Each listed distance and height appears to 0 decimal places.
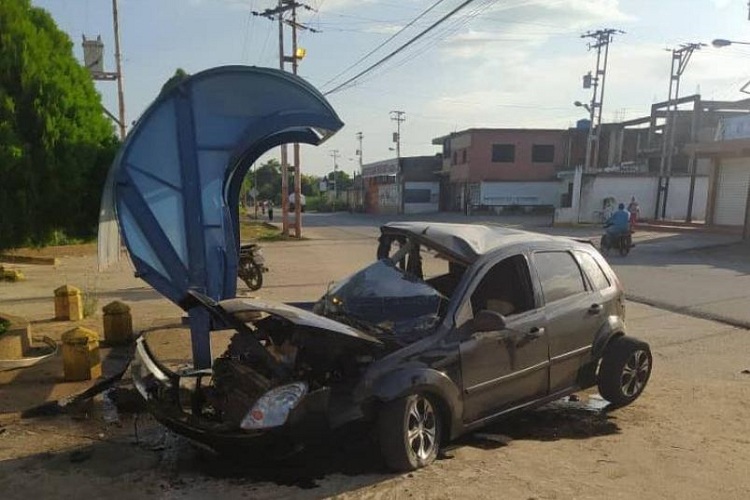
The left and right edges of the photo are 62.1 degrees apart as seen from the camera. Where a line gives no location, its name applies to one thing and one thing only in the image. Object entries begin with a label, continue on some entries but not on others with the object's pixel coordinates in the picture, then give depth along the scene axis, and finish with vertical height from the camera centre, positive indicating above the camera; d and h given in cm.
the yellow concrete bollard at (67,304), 951 -213
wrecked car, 404 -131
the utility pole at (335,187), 9369 -294
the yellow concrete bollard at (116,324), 810 -206
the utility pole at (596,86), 5034 +723
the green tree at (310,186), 11388 -315
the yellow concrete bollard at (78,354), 632 -192
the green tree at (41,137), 607 +27
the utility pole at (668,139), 4000 +274
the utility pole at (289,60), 2814 +488
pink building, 5397 +76
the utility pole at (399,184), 6419 -140
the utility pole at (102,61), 2812 +478
